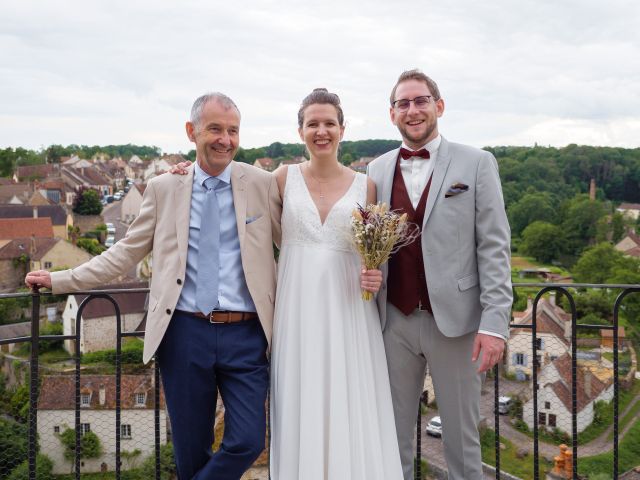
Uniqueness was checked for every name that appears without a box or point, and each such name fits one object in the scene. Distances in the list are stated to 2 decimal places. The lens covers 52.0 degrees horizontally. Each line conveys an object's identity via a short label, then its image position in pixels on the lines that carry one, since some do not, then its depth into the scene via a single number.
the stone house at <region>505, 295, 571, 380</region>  34.63
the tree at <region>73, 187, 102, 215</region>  69.81
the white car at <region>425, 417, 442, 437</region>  30.91
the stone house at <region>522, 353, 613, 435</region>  30.20
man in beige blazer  3.30
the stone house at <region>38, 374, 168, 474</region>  29.94
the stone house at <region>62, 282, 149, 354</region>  39.62
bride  3.48
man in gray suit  3.34
